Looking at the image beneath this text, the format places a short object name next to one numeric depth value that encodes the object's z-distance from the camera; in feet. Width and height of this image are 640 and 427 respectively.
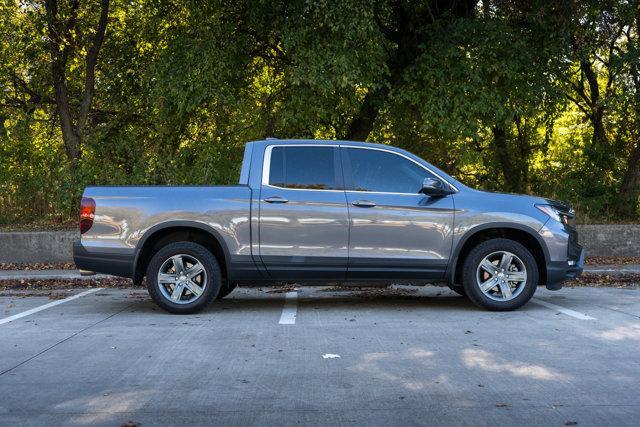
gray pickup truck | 27.66
